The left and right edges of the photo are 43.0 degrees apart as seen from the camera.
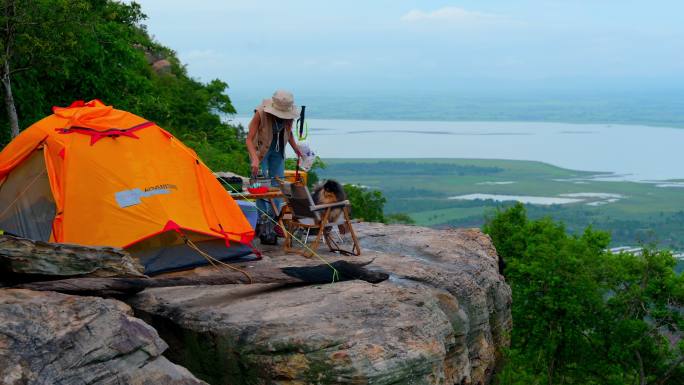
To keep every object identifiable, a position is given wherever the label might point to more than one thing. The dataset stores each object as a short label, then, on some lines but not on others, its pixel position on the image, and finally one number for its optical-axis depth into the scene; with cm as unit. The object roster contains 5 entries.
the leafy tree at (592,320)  2756
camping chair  1238
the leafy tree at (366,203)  4431
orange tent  1145
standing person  1359
